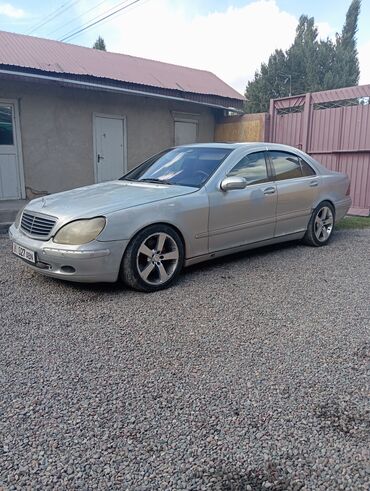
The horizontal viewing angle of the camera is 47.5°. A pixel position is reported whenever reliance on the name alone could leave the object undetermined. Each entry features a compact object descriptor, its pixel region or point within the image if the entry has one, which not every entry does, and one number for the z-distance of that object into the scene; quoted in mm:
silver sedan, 3793
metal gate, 9195
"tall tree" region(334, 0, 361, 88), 38594
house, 9023
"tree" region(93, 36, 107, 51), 42375
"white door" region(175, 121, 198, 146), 11773
